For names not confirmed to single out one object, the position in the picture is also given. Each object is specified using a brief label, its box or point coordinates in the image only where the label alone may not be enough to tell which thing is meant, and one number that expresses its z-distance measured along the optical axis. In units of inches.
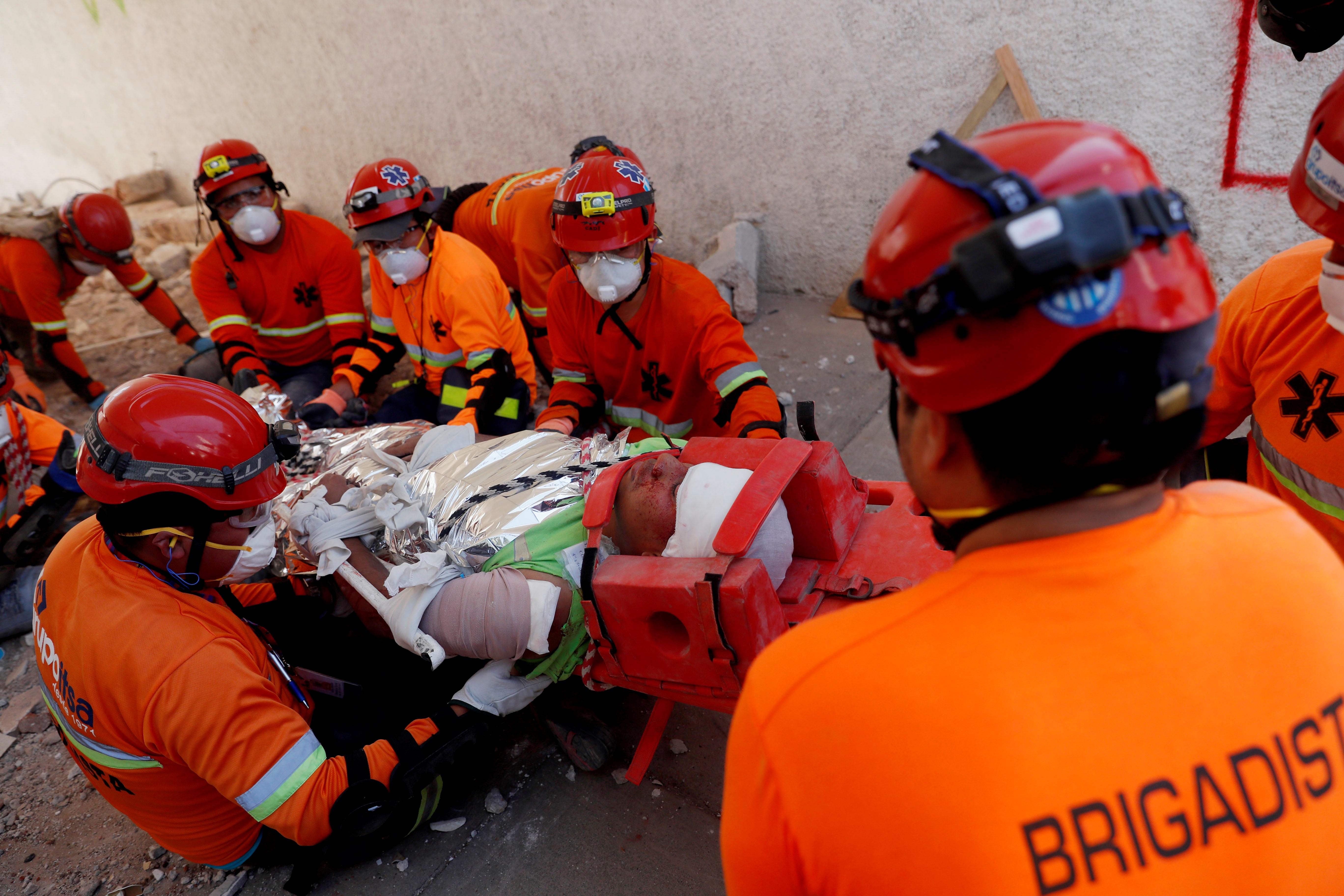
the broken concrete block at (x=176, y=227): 346.6
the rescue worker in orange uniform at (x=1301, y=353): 54.8
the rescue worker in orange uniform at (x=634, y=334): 114.7
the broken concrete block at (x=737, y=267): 203.5
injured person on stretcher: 78.4
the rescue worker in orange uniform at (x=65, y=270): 207.3
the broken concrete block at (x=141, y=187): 378.0
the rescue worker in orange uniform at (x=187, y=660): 72.0
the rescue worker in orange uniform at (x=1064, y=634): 26.2
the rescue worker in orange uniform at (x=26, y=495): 140.3
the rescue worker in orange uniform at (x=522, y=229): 178.4
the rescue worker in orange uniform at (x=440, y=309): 153.8
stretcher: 67.1
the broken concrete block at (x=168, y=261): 317.4
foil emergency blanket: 92.5
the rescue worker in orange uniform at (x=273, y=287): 178.5
